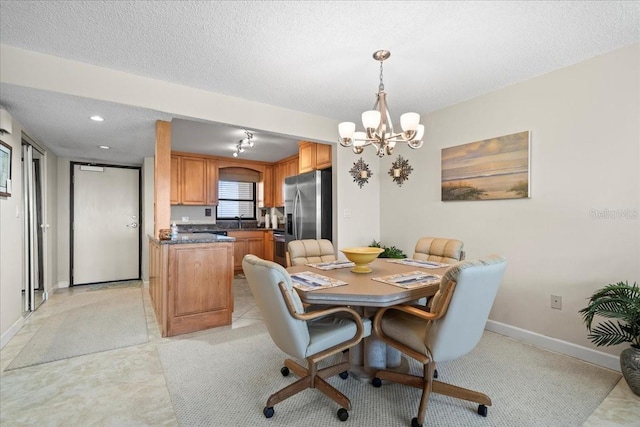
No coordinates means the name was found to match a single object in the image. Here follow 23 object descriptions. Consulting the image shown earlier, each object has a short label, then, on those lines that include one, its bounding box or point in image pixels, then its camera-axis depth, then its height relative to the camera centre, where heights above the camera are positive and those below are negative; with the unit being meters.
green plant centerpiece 3.60 -0.49
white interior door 4.96 -0.20
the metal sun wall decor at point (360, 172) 4.02 +0.53
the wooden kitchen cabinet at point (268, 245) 5.88 -0.64
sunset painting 2.77 +0.43
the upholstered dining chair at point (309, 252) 2.67 -0.36
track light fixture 4.27 +1.07
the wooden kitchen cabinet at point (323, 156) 4.09 +0.77
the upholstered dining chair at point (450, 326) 1.46 -0.60
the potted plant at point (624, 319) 1.89 -0.68
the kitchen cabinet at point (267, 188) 6.43 +0.52
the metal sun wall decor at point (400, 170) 3.84 +0.54
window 6.40 +0.27
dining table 1.63 -0.44
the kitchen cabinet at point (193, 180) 5.39 +0.59
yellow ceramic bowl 2.10 -0.31
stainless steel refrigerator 4.10 +0.10
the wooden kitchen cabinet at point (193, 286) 2.82 -0.71
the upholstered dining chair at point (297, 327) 1.51 -0.66
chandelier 2.09 +0.59
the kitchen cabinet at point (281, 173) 5.75 +0.78
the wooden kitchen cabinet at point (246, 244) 5.78 -0.61
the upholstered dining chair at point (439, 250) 2.60 -0.34
